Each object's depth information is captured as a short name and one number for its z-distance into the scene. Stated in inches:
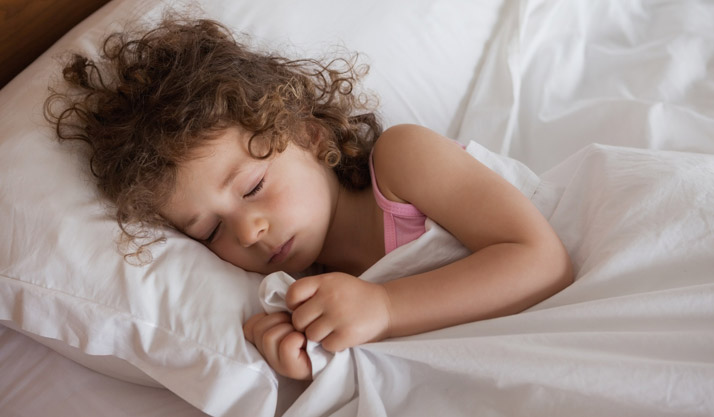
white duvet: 27.0
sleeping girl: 32.7
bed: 28.4
